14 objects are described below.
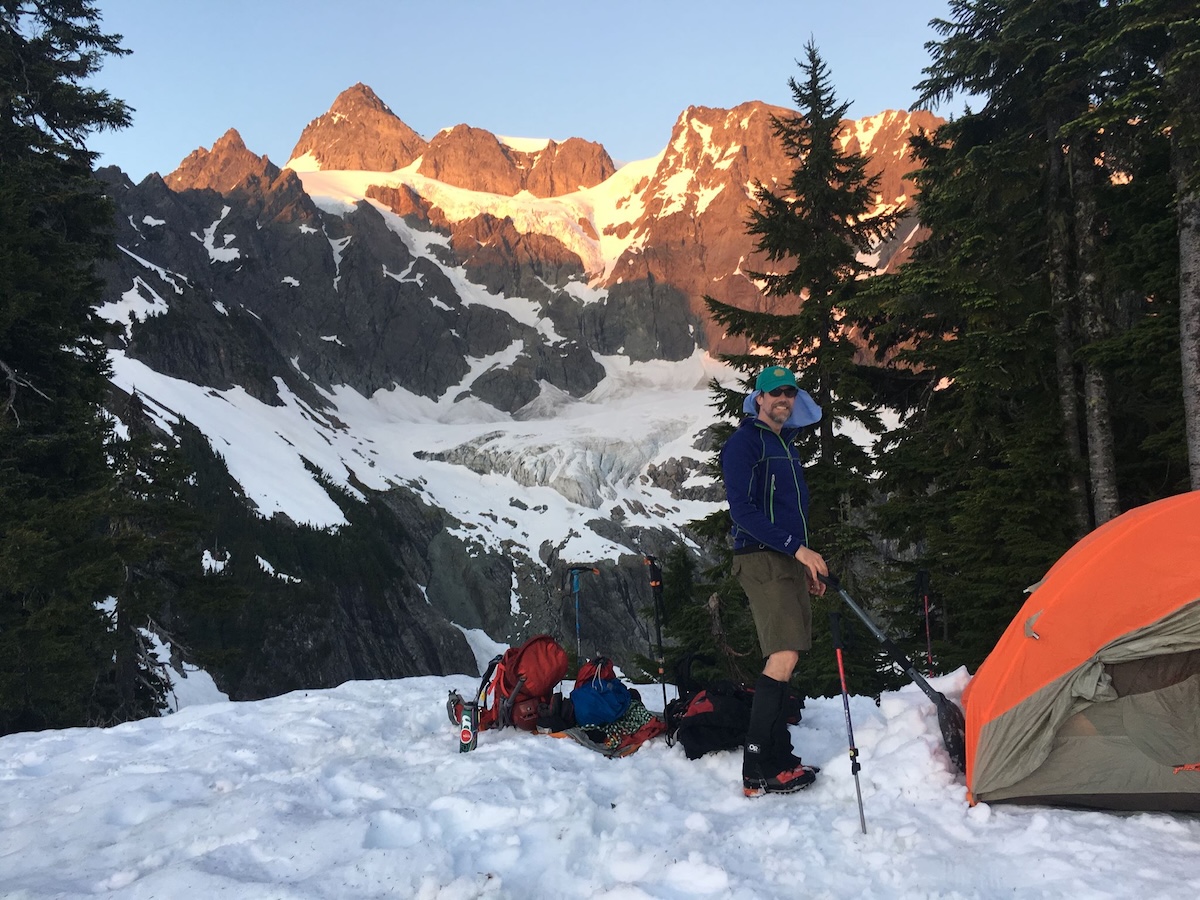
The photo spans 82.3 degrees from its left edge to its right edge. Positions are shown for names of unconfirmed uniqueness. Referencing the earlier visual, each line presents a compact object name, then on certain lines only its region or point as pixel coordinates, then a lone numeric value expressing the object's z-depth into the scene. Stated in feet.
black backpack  18.54
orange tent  13.75
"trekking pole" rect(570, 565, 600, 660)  26.42
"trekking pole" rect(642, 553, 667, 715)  23.16
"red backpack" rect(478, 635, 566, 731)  22.79
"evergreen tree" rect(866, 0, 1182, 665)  34.17
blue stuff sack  21.80
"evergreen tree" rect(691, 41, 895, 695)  43.91
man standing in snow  15.96
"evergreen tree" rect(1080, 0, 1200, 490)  27.37
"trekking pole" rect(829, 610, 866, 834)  13.74
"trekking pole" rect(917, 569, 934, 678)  23.67
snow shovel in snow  15.49
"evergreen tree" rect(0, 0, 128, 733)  38.17
